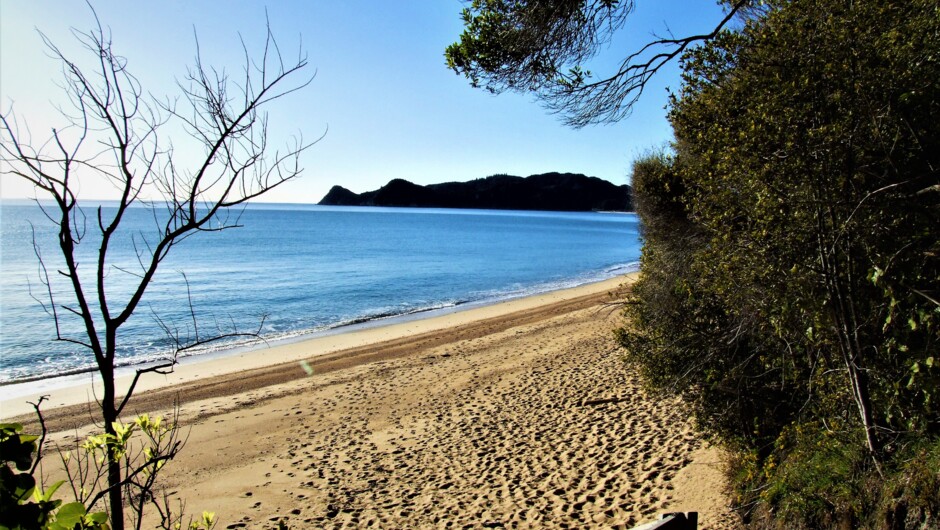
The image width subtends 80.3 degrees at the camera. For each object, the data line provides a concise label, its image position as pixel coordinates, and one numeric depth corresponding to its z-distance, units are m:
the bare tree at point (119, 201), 2.12
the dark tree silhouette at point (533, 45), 6.11
